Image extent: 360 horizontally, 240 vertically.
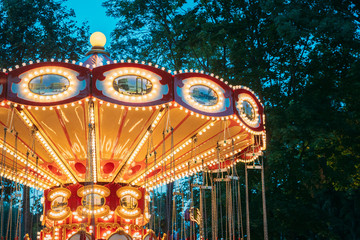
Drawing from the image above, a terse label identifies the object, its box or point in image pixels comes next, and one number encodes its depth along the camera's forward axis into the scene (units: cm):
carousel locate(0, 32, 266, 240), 814
